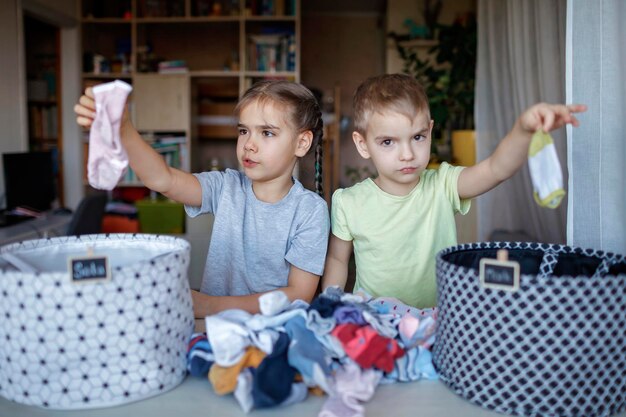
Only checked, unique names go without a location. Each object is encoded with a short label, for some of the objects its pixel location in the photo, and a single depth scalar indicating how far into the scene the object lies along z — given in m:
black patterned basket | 0.73
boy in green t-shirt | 1.13
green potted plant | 4.16
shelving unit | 5.26
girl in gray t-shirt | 1.21
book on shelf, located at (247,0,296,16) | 5.18
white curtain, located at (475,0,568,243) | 2.45
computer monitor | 3.92
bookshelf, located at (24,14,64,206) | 5.17
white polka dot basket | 0.74
